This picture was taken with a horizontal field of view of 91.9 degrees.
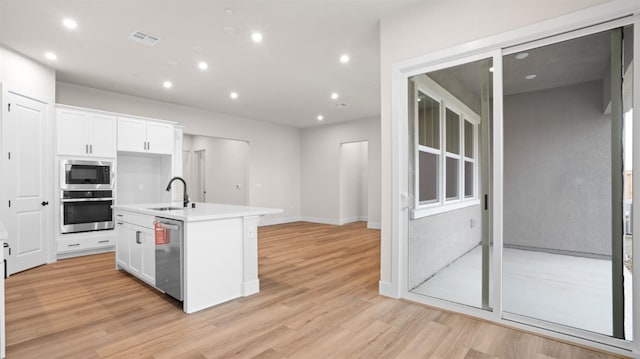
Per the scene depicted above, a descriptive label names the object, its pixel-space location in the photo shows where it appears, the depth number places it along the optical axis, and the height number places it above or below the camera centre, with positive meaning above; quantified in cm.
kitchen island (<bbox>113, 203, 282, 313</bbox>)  267 -66
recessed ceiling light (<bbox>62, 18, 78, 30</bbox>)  314 +162
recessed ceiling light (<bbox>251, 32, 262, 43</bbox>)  346 +163
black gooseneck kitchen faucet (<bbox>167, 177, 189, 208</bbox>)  358 -25
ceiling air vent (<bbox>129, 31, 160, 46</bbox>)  344 +162
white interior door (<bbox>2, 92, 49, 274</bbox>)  387 -1
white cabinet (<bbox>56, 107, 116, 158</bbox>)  458 +73
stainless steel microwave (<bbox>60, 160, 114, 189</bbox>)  456 +9
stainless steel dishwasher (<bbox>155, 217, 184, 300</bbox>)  270 -70
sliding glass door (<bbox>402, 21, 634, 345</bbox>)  216 -3
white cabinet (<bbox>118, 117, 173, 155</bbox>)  518 +77
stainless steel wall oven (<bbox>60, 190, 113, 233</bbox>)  457 -46
